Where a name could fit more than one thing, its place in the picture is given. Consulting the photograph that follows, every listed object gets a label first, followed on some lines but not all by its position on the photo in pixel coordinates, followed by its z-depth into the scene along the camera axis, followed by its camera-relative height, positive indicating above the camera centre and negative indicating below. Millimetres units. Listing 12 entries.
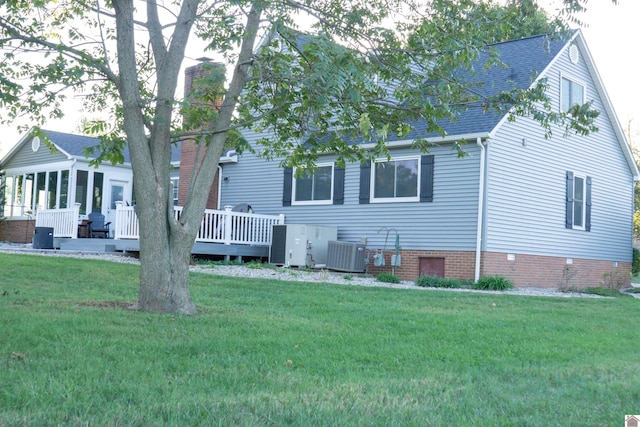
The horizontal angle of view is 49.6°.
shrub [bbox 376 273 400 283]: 14453 -645
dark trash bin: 19516 -167
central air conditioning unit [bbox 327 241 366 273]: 16094 -269
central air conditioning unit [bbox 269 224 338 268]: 16547 +6
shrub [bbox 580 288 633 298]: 14559 -740
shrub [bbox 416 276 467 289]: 13828 -649
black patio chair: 20730 +319
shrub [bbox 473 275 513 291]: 13906 -638
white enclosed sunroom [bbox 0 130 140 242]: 22688 +1720
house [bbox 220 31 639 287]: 15109 +1377
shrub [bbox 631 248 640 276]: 21391 -128
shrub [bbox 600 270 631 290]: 17216 -579
